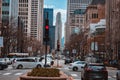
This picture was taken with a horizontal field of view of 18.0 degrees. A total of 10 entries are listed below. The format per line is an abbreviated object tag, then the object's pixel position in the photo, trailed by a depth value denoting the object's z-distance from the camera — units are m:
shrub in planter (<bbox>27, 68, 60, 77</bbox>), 21.42
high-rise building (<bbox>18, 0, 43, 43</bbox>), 190.80
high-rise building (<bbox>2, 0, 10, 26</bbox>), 147.88
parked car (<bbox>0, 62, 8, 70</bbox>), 54.94
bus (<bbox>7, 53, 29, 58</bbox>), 108.38
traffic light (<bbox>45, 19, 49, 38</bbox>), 24.11
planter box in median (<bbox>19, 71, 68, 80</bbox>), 20.63
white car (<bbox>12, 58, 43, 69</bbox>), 58.57
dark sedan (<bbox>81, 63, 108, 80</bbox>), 30.16
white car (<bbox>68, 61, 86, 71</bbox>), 52.84
